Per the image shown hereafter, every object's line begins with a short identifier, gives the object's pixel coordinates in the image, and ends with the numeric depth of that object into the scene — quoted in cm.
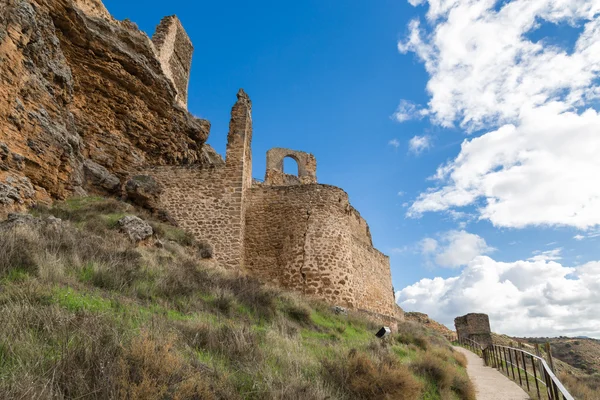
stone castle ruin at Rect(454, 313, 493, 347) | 2677
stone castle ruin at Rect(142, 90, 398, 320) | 1368
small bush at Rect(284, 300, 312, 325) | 847
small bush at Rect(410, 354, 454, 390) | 689
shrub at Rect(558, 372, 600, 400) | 958
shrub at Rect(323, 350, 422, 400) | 429
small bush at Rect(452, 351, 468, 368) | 1243
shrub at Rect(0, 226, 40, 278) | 491
